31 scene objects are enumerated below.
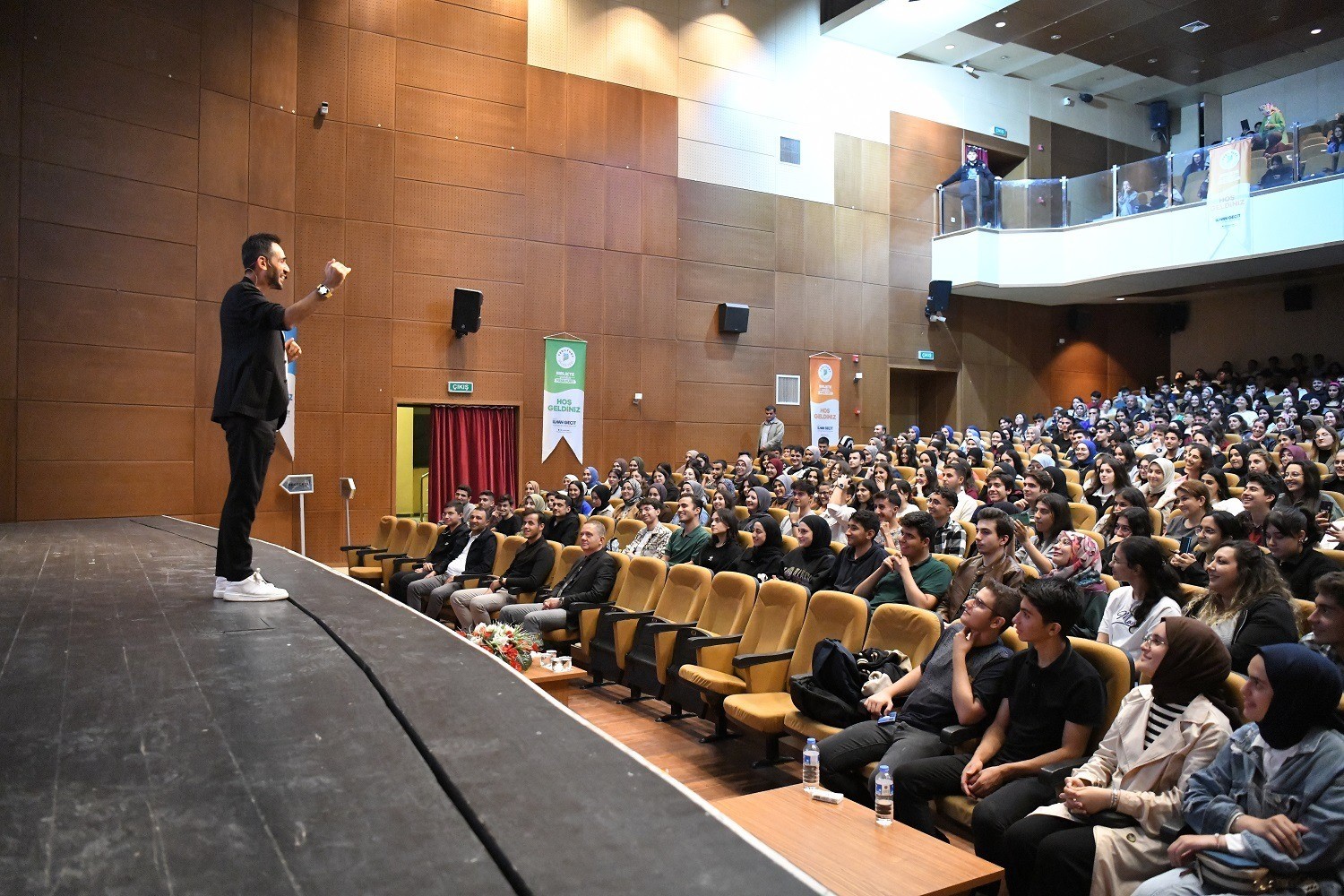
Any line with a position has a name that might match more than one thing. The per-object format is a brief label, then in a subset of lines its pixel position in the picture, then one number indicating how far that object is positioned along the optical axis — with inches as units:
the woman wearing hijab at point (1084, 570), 142.2
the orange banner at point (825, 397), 522.3
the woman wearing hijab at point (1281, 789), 75.8
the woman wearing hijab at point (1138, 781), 87.6
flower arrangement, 174.7
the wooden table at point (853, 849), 84.5
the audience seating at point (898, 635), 133.1
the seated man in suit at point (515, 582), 235.1
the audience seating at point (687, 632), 173.2
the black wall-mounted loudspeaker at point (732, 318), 485.7
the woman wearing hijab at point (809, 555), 185.8
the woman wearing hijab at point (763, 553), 203.3
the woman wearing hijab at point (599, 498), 334.0
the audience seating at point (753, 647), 156.5
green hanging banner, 435.2
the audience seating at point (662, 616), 185.2
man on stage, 103.7
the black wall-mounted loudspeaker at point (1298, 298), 577.3
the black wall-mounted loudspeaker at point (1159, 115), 651.5
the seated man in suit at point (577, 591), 212.1
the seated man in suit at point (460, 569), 254.8
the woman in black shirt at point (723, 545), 210.7
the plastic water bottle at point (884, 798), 99.2
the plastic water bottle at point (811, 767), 111.0
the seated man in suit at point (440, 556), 275.7
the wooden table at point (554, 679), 169.6
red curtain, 408.2
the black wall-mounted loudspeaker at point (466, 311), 404.5
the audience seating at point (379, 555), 313.3
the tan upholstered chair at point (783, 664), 141.3
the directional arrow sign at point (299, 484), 355.9
